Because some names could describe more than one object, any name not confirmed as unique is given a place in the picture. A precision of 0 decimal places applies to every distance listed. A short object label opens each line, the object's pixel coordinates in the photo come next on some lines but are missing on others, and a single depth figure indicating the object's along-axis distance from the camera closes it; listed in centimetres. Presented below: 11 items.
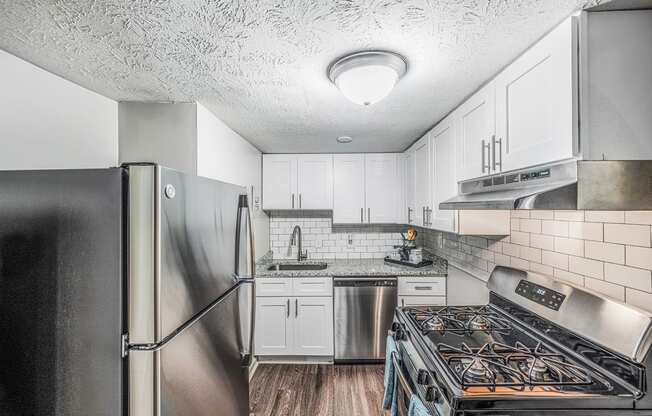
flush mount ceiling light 129
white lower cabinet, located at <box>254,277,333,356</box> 304
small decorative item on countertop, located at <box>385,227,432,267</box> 319
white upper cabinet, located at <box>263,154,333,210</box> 357
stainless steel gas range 97
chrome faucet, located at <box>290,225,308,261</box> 367
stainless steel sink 340
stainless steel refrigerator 86
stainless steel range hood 96
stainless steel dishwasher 298
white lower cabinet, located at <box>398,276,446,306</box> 296
